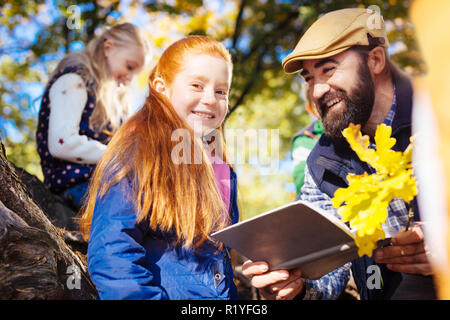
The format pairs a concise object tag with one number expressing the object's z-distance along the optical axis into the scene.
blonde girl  3.24
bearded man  2.51
